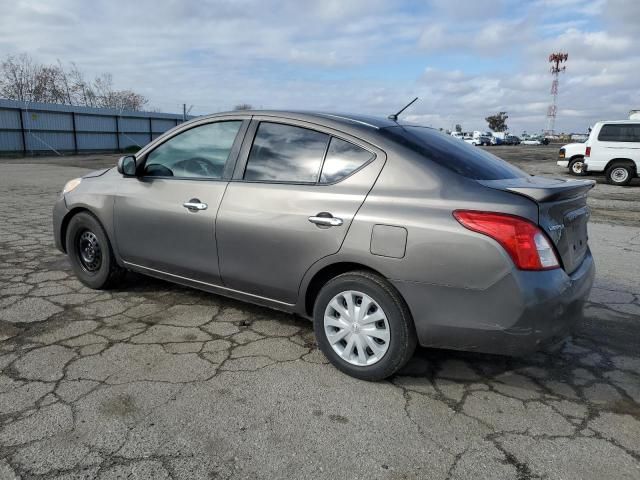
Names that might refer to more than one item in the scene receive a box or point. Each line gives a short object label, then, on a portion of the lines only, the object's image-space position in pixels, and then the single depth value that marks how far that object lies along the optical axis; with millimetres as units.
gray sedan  2662
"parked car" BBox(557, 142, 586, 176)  18469
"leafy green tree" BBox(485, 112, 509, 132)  112250
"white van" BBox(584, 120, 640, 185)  15586
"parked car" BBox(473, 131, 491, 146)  59700
